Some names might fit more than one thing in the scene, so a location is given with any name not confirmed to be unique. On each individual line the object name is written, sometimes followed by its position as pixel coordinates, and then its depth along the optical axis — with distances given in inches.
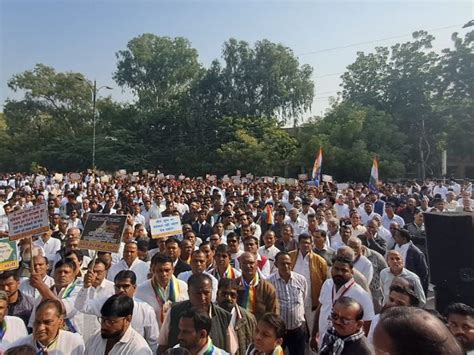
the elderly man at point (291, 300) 179.5
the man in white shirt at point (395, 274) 184.3
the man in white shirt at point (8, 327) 133.5
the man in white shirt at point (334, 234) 282.0
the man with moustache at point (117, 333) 121.6
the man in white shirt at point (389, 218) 363.9
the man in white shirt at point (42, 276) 184.7
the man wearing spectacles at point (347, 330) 121.6
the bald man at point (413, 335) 59.1
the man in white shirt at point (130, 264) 214.1
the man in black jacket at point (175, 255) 215.0
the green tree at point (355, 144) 1056.2
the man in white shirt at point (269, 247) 255.4
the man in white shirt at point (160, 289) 167.6
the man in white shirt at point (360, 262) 210.7
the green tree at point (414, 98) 1214.3
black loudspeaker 177.5
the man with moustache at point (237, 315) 148.4
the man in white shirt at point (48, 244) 273.1
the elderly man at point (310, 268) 209.6
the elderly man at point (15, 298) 161.3
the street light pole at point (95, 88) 1083.9
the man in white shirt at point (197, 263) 193.9
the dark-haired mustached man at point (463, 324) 122.3
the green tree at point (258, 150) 1162.0
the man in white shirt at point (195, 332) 117.5
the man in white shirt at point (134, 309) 148.3
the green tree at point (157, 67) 1706.4
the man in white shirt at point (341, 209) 446.1
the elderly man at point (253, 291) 172.2
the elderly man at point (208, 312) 138.6
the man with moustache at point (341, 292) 164.4
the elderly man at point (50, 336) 121.4
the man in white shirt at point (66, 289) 152.2
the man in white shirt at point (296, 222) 342.0
